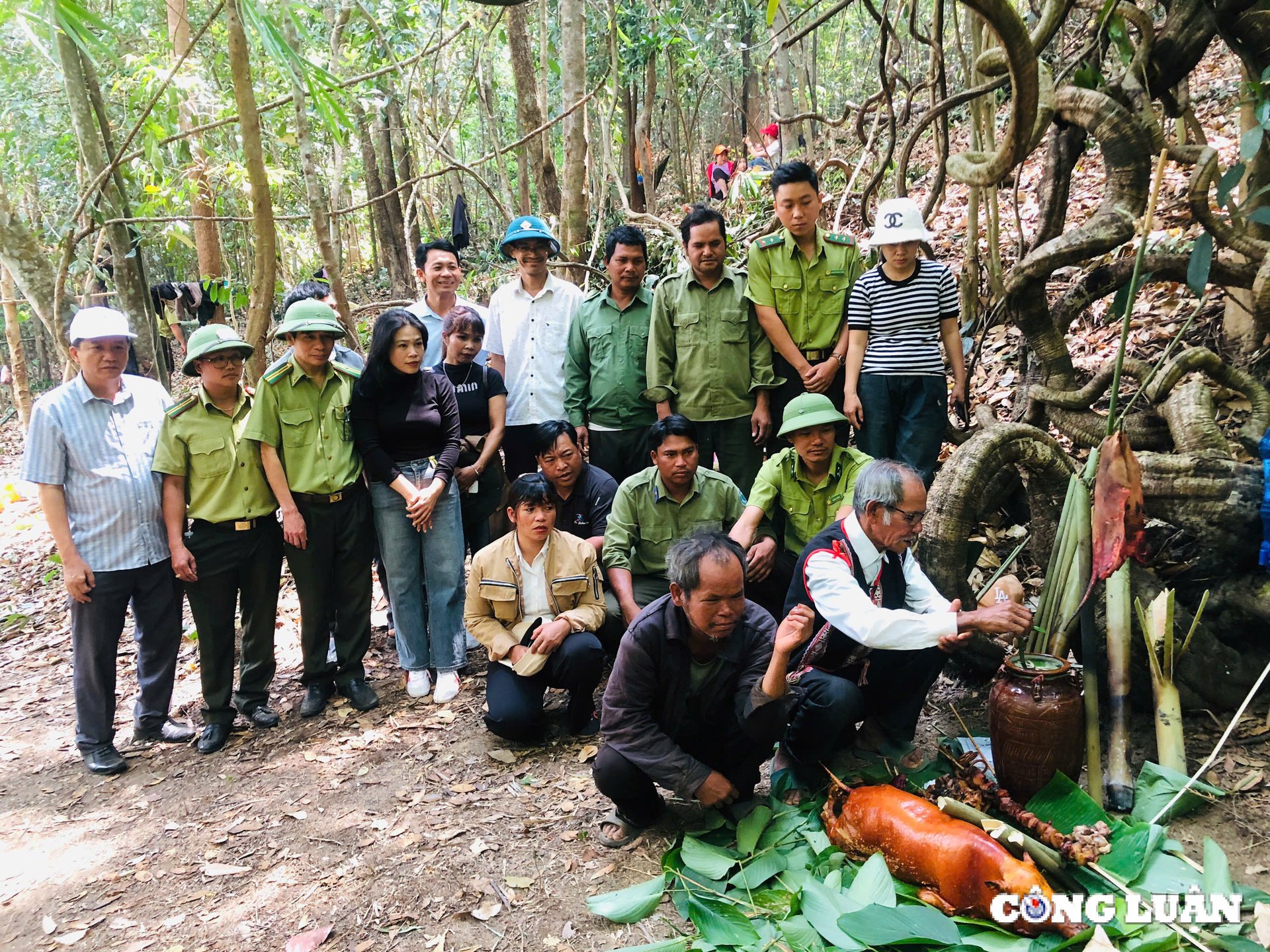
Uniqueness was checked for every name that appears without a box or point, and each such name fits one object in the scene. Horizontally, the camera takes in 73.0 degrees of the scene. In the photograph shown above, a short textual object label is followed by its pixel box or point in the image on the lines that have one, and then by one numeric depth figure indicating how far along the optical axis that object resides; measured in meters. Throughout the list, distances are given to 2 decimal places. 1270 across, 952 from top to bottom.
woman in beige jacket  3.87
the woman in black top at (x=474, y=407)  4.75
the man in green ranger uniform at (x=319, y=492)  4.21
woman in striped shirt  4.09
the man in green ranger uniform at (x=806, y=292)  4.42
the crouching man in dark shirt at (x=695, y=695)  2.87
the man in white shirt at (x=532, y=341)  5.02
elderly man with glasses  2.98
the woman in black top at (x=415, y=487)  4.26
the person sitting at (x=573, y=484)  4.38
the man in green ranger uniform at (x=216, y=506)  4.07
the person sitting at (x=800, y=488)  3.82
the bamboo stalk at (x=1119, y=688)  2.99
